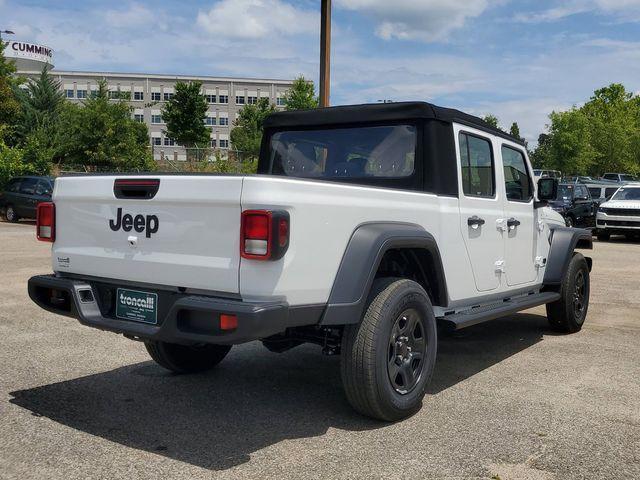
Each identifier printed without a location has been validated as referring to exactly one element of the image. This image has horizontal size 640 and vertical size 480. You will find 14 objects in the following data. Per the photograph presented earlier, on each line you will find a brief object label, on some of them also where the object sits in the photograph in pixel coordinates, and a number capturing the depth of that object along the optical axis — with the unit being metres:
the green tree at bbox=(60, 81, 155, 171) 39.78
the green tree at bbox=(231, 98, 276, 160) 61.56
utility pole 12.62
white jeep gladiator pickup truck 3.48
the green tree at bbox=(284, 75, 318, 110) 50.97
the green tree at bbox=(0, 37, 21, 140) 34.38
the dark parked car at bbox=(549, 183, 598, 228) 21.80
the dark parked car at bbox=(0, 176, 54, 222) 22.30
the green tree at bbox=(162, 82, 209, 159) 57.41
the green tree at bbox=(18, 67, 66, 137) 42.00
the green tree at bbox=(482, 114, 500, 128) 94.81
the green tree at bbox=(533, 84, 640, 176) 56.41
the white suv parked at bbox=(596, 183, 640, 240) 19.67
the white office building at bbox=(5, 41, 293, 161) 99.38
